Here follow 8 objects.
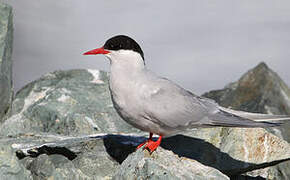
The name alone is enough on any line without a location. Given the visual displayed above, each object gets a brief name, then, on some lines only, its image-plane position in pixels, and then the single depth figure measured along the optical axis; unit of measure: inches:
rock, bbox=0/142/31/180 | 211.5
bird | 216.8
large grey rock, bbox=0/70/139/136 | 335.3
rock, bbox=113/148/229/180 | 202.8
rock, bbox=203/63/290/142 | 393.1
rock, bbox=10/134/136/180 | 240.7
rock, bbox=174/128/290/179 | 271.9
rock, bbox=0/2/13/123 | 354.0
